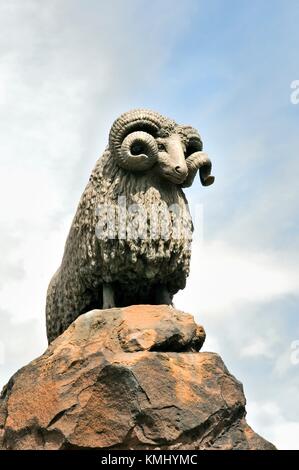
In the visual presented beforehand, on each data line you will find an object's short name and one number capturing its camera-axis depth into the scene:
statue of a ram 9.09
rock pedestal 7.48
